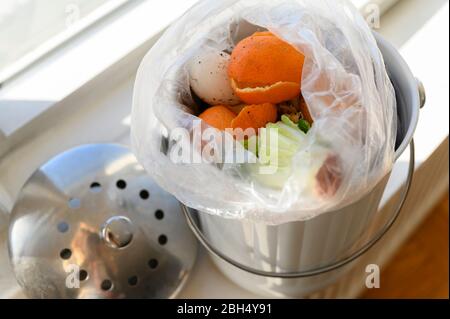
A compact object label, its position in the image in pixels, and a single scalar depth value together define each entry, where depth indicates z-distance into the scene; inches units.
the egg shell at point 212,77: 15.2
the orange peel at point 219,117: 14.5
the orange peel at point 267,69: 14.3
